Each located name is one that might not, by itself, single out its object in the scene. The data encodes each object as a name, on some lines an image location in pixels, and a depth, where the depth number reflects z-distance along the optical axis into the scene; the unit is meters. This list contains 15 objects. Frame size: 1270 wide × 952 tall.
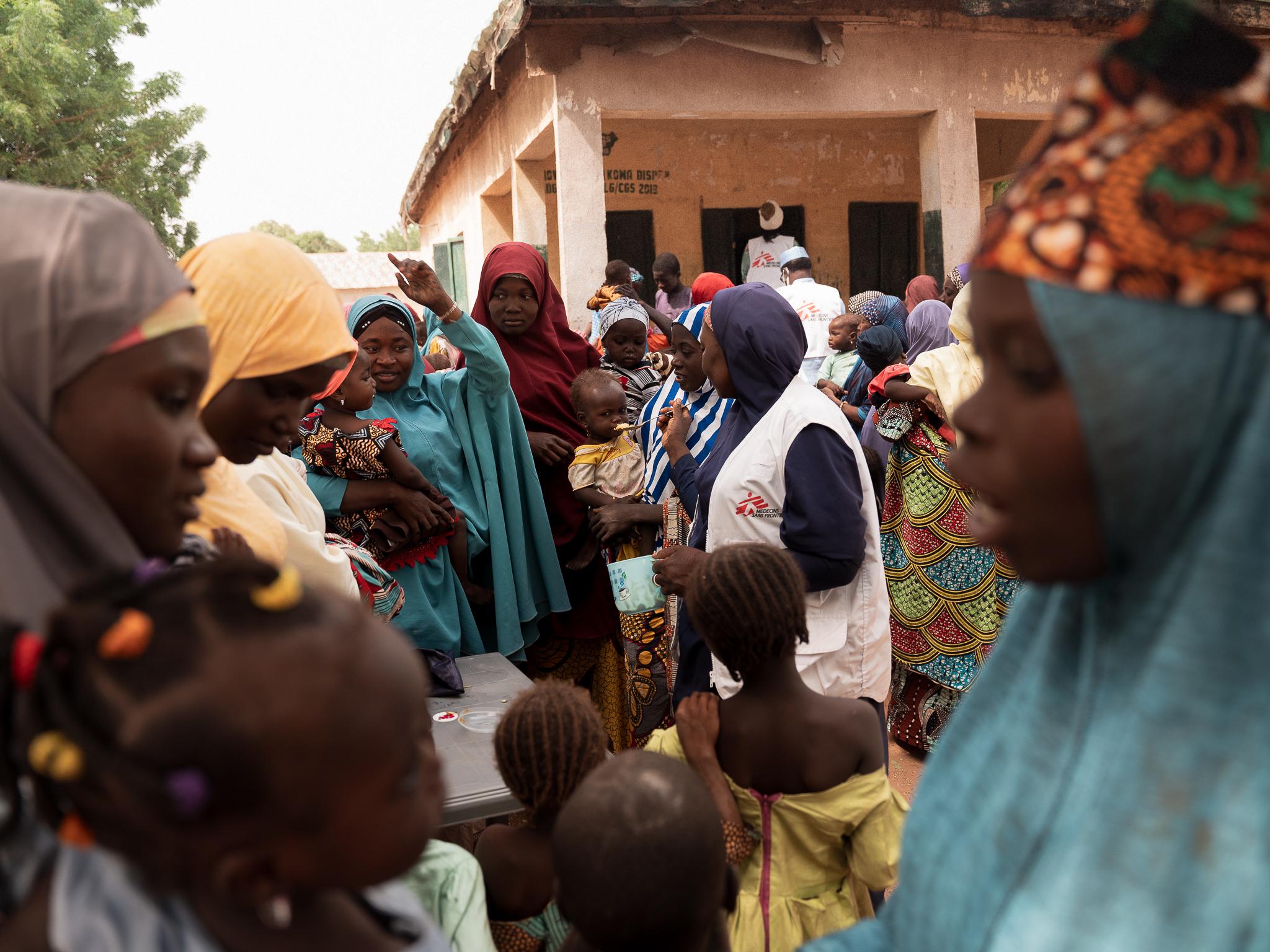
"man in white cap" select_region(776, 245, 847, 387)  8.09
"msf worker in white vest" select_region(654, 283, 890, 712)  2.95
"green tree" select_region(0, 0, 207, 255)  15.80
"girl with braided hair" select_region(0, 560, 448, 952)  0.88
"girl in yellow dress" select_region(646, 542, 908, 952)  2.20
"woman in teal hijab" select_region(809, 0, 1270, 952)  0.85
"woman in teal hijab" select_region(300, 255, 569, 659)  3.71
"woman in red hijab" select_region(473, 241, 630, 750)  4.33
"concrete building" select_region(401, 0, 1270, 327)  8.25
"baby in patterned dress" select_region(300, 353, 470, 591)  3.44
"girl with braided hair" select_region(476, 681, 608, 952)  2.11
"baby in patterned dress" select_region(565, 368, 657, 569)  4.18
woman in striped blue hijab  3.80
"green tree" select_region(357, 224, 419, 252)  63.66
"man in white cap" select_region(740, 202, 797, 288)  11.79
